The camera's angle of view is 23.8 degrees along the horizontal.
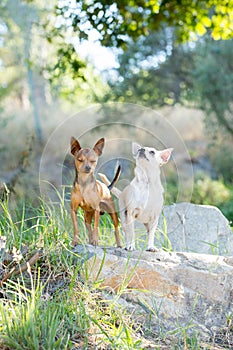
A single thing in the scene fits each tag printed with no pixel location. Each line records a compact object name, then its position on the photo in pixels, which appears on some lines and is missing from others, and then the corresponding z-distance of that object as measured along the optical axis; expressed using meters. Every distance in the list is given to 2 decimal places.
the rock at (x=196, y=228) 4.01
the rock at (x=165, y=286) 2.97
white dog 3.12
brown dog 3.04
